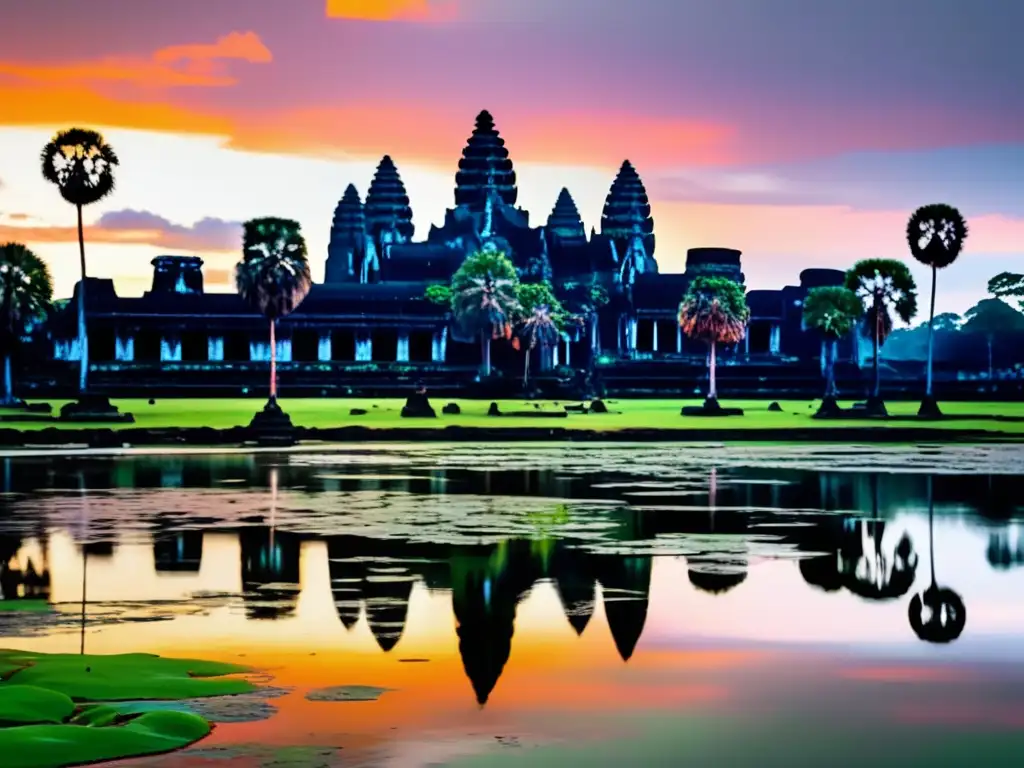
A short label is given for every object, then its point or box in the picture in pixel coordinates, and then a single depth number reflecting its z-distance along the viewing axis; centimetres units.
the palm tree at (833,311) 8094
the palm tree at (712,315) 7931
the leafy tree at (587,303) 11044
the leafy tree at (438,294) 10262
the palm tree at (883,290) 7881
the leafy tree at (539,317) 9300
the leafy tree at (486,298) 9112
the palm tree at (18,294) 7350
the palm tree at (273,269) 6047
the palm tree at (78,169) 6481
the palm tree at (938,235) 7888
